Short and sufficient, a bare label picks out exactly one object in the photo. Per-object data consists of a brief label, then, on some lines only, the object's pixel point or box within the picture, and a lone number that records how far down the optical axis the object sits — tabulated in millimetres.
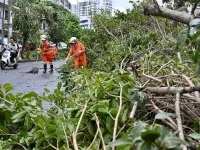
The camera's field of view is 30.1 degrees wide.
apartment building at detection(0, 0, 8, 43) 46962
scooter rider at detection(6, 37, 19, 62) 18391
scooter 17631
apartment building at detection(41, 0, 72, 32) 95125
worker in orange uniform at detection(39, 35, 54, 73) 15716
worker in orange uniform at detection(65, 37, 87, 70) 10075
